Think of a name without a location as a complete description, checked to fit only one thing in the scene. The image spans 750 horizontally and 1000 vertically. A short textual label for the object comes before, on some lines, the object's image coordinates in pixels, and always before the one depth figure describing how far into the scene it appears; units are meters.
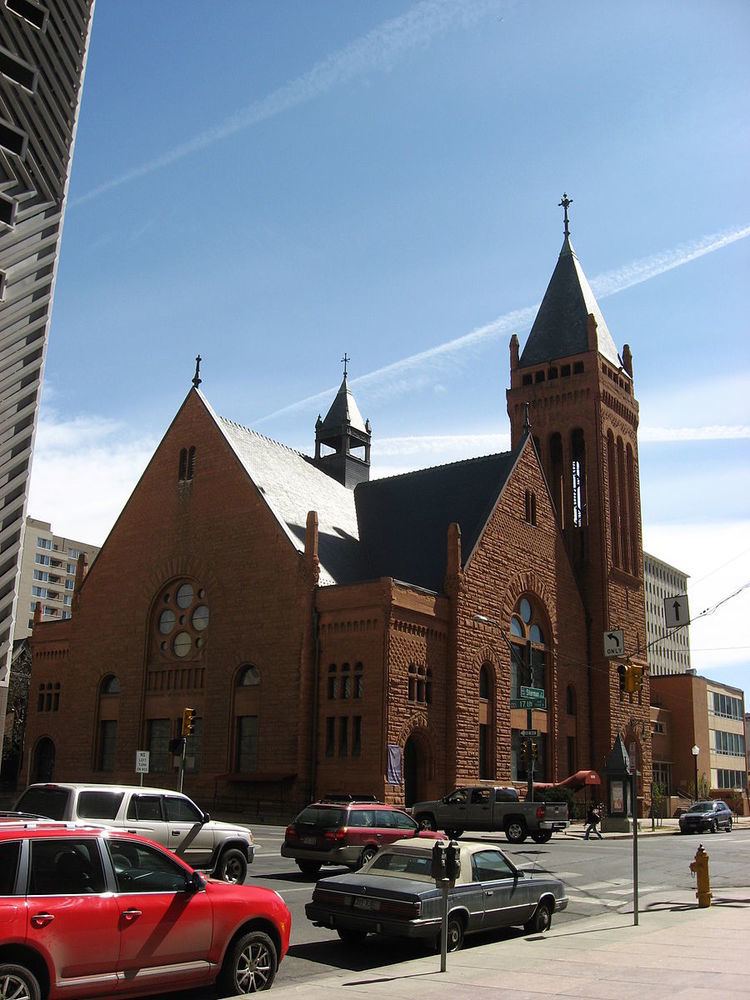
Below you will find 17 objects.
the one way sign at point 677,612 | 24.35
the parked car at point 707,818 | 44.78
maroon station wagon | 19.97
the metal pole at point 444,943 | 11.23
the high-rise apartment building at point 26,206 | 26.55
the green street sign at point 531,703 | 39.88
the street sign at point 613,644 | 20.22
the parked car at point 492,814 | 31.88
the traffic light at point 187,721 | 31.67
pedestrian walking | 35.50
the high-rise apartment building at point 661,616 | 152.12
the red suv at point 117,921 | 8.15
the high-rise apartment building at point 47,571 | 118.06
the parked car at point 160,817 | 15.66
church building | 40.31
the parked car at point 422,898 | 12.60
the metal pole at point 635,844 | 15.03
